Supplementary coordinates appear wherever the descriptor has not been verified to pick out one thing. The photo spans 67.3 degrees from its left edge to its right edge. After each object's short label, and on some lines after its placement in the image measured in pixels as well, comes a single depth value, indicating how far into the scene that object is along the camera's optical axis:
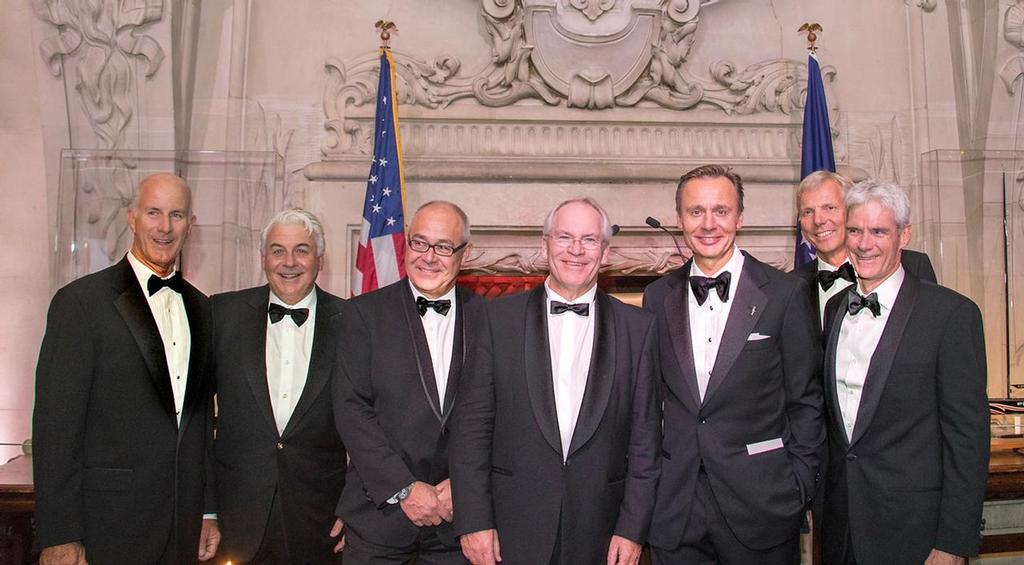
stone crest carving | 5.12
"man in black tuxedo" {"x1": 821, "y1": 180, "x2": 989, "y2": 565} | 2.47
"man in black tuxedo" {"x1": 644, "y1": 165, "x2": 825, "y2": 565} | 2.43
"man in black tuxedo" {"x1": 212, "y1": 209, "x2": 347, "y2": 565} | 2.79
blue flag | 5.03
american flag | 4.66
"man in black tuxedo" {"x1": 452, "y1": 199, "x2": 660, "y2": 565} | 2.39
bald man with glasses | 2.54
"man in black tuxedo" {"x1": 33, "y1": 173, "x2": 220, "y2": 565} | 2.50
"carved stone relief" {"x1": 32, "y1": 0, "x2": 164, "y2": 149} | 4.53
